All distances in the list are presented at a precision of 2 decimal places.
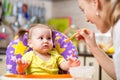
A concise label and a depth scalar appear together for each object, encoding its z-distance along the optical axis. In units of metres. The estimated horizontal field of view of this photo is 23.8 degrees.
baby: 1.43
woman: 0.94
